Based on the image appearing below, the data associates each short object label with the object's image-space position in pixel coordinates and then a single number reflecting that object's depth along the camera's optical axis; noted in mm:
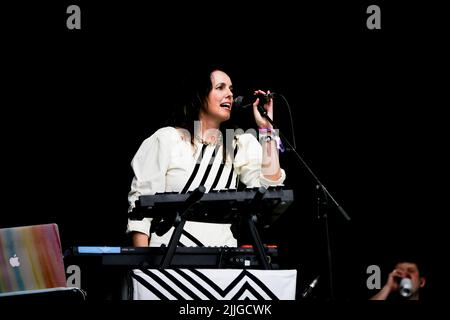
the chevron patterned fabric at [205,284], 4250
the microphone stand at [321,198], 5431
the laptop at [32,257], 4531
